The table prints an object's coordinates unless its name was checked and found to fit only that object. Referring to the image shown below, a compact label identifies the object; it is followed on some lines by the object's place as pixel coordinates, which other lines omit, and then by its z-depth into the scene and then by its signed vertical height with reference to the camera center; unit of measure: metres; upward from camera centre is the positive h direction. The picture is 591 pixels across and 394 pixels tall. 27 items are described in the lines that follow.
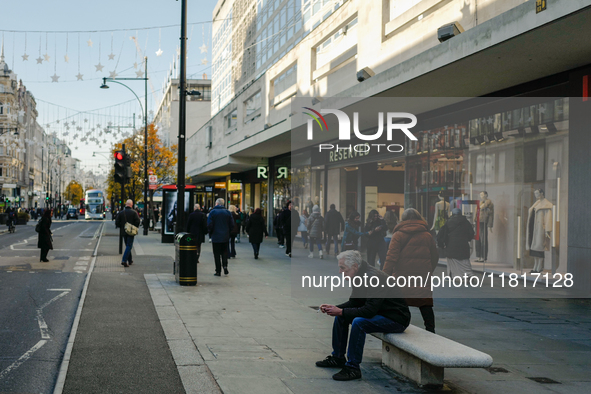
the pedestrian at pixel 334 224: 19.20 -0.69
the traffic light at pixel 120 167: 18.38 +1.05
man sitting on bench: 5.48 -1.01
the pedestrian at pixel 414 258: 7.17 -0.67
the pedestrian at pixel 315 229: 18.87 -0.87
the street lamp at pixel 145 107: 30.56 +5.61
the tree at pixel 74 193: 142.12 +1.79
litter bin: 11.71 -1.17
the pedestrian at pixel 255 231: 18.50 -0.90
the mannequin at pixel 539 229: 12.23 -0.50
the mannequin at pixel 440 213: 14.61 -0.22
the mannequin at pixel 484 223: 13.73 -0.44
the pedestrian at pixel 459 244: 11.53 -0.78
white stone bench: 4.78 -1.27
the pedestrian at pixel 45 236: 16.08 -0.98
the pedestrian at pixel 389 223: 15.19 -0.51
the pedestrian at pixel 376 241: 15.03 -0.96
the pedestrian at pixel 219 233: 13.62 -0.73
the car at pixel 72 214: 78.62 -1.84
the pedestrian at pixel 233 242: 17.74 -1.24
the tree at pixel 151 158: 41.66 +3.15
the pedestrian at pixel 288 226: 19.44 -0.78
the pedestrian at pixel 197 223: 14.90 -0.55
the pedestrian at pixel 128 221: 15.04 -0.54
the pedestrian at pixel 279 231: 22.58 -1.17
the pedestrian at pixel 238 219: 23.47 -0.69
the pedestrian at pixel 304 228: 22.27 -0.95
